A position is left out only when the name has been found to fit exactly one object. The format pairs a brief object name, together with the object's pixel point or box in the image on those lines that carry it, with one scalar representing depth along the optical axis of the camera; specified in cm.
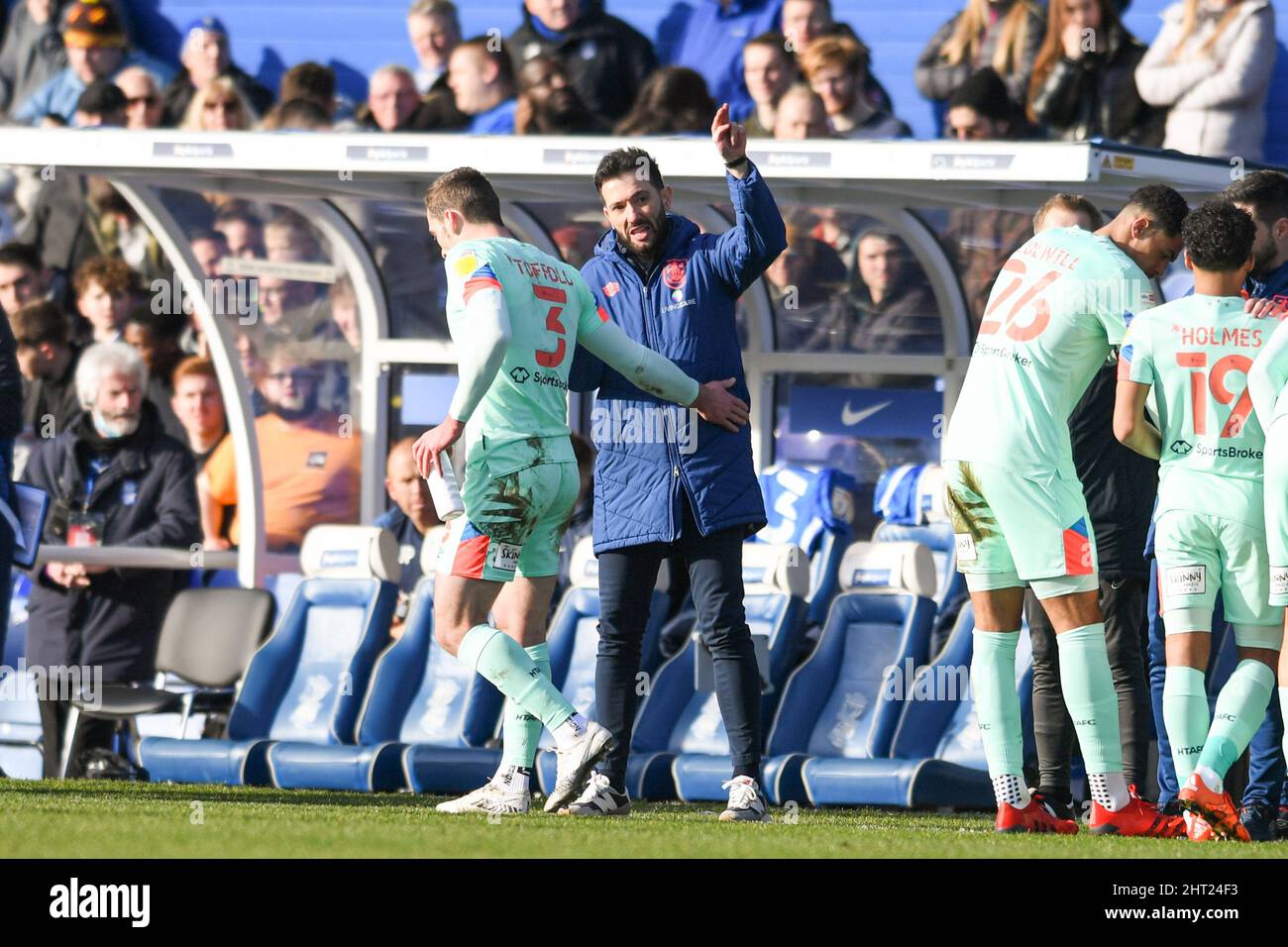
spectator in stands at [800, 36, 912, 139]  1336
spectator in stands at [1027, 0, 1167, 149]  1332
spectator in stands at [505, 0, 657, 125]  1460
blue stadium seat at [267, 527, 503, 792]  1045
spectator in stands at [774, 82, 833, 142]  1291
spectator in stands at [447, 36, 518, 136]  1479
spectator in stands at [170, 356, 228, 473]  1380
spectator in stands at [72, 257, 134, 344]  1439
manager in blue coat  838
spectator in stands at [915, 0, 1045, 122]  1368
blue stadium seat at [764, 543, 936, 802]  1091
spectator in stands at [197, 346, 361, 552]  1339
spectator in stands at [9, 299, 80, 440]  1405
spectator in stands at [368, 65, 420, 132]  1509
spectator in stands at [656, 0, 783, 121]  1503
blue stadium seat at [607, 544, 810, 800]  1112
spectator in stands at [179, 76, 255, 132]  1488
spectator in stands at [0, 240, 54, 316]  1476
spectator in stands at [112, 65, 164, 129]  1528
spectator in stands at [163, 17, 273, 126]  1597
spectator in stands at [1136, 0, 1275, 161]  1301
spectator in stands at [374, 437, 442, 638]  1234
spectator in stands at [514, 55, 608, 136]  1373
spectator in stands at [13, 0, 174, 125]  1680
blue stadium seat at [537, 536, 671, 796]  1145
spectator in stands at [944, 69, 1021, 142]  1264
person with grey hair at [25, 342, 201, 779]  1266
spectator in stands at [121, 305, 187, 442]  1410
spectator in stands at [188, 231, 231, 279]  1321
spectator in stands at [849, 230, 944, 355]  1250
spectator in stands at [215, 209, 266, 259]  1316
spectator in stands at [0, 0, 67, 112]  1747
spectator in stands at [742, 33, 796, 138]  1370
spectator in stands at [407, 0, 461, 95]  1585
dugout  1130
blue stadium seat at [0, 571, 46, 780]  1295
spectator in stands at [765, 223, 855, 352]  1263
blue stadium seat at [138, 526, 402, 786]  1184
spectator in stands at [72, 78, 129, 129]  1541
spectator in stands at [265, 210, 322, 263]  1324
